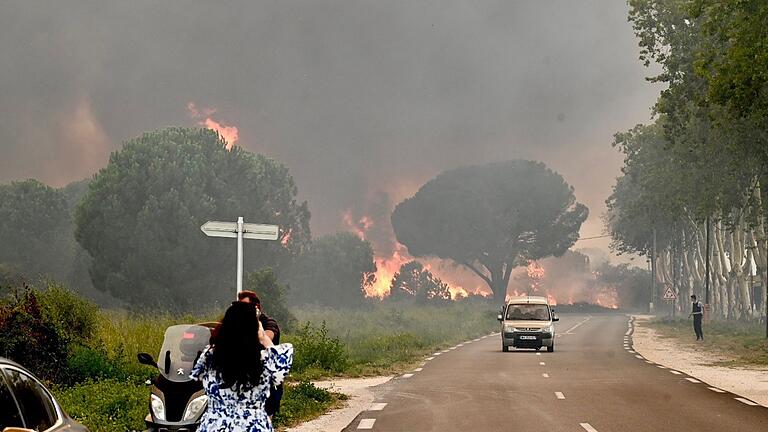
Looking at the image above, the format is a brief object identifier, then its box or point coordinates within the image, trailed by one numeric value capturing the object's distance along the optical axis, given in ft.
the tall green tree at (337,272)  343.67
